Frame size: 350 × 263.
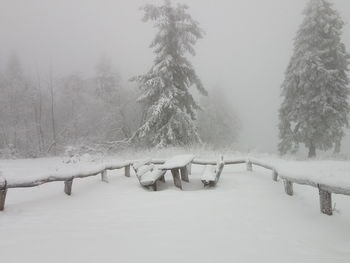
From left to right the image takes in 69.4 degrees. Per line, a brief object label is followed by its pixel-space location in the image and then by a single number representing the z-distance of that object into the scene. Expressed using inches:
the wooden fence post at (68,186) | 255.4
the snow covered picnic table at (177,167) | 277.0
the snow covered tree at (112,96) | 1001.5
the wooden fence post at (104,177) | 325.4
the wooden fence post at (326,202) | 185.3
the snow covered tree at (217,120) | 1330.0
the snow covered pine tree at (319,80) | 633.6
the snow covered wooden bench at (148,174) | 272.8
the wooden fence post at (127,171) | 364.9
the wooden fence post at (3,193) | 196.3
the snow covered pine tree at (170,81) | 611.2
